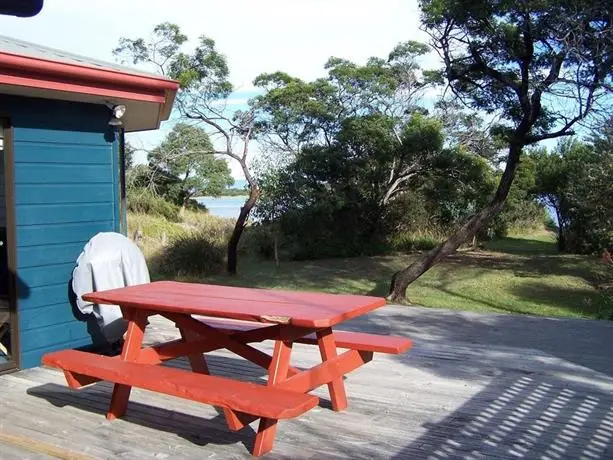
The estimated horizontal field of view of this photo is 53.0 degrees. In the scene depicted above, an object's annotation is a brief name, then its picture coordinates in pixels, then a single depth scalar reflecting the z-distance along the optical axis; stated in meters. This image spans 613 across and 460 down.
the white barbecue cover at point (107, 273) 4.48
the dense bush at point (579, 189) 9.63
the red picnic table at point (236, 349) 2.74
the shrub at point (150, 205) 18.06
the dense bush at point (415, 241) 17.03
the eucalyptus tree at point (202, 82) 14.50
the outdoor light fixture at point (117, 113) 4.84
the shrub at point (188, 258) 13.09
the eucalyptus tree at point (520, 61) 8.55
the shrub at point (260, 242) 16.39
